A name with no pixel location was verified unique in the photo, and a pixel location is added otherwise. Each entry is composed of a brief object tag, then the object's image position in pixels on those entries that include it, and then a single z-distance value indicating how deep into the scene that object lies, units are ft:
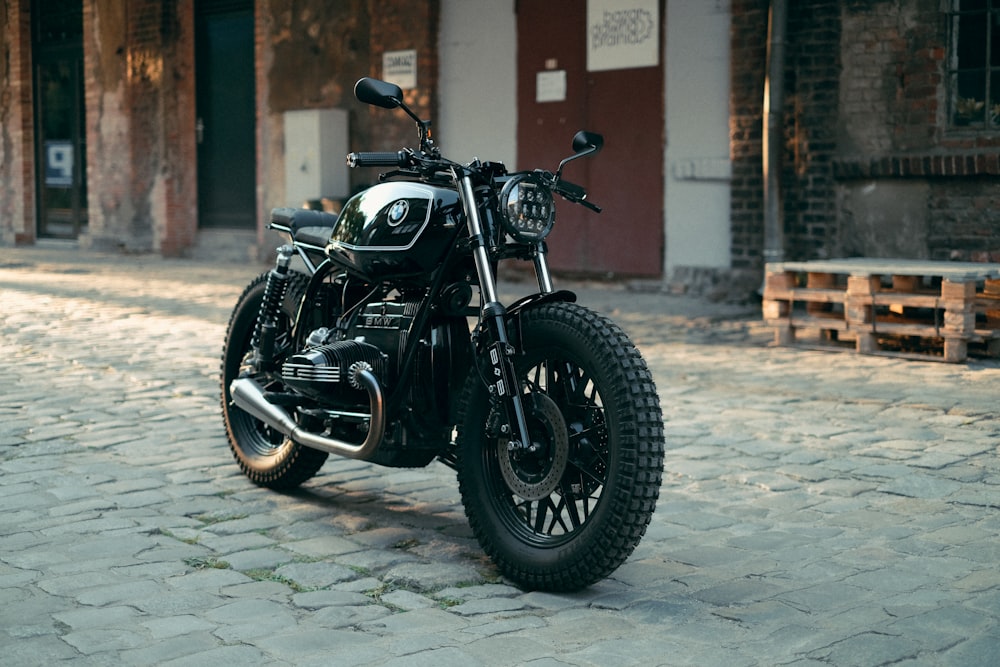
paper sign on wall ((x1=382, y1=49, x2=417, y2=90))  48.39
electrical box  51.21
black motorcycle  11.59
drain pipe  35.65
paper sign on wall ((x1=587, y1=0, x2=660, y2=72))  40.29
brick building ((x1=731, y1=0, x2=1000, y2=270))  32.86
